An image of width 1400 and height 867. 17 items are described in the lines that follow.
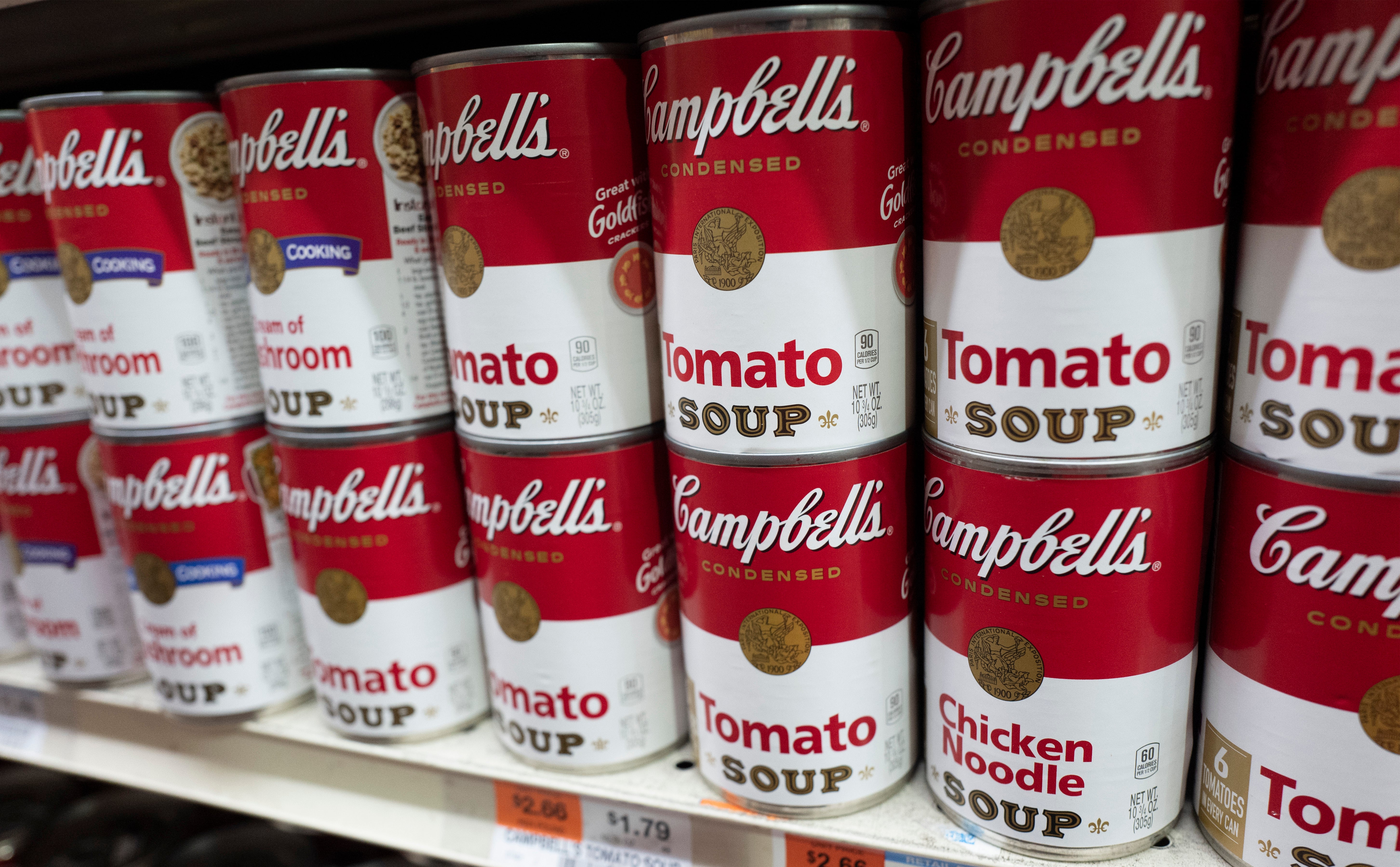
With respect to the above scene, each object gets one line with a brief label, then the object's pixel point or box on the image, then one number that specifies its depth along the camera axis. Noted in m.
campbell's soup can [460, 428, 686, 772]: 0.29
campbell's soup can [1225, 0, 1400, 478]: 0.20
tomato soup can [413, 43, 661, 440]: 0.26
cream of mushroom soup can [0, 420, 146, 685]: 0.37
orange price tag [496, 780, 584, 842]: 0.30
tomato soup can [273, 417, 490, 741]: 0.31
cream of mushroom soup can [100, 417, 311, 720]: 0.33
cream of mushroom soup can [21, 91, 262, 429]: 0.30
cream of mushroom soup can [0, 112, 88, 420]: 0.35
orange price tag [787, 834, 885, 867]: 0.27
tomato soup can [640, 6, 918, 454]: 0.23
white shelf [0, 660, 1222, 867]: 0.28
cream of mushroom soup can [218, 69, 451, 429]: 0.28
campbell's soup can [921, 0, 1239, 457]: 0.21
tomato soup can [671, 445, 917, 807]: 0.26
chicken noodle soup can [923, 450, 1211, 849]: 0.24
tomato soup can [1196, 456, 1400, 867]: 0.22
